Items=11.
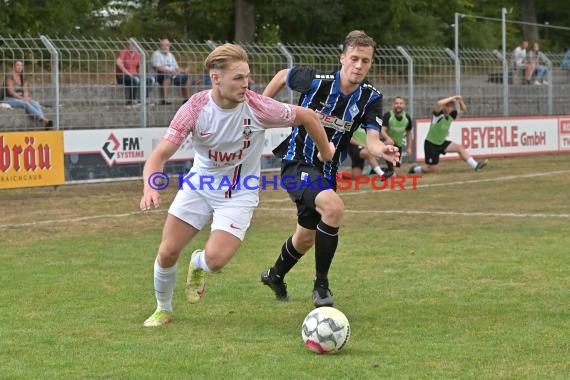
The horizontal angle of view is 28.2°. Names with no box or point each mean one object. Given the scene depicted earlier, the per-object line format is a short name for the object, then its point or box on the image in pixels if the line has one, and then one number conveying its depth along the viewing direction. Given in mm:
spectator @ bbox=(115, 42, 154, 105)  19547
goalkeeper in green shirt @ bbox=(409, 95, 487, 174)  21922
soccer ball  6500
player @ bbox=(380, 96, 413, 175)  21362
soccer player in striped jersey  8125
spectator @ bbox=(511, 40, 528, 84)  26906
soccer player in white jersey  7156
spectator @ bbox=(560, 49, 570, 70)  28312
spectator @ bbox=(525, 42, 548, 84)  27281
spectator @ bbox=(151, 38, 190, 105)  20375
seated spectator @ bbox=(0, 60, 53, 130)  18156
